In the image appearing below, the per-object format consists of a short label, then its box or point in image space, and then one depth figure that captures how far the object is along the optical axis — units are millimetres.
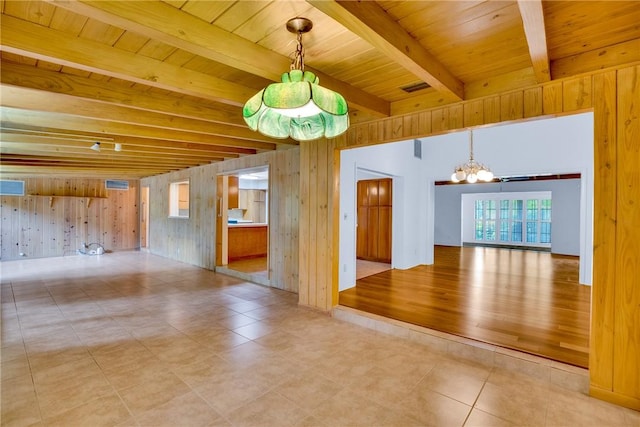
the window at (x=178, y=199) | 8641
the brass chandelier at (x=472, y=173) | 6043
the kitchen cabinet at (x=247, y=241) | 8023
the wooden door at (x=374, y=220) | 7145
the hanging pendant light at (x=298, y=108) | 1585
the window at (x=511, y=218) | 11047
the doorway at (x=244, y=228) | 6523
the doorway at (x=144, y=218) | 10422
